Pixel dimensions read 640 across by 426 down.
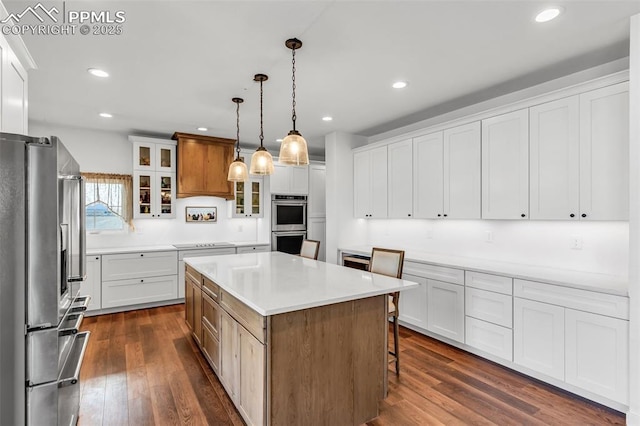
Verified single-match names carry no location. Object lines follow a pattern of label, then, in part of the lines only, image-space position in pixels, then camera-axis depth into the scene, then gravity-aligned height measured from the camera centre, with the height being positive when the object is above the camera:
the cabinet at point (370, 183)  4.52 +0.45
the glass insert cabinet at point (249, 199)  5.64 +0.25
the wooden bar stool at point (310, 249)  3.69 -0.42
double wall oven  5.91 -0.16
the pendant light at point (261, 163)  2.83 +0.44
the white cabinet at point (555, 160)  2.62 +0.46
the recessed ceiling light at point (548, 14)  1.98 +1.25
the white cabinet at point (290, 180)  5.92 +0.62
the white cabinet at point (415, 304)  3.57 -1.03
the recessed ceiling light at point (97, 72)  2.79 +1.23
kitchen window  4.74 +0.18
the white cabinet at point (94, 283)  4.25 -0.92
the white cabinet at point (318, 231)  6.19 -0.34
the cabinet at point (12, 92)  1.77 +0.73
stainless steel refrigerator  1.33 -0.28
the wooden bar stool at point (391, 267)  2.68 -0.47
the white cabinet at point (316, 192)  6.25 +0.42
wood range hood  5.00 +0.76
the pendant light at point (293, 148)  2.36 +0.49
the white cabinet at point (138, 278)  4.39 -0.91
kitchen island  1.80 -0.81
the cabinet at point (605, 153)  2.34 +0.46
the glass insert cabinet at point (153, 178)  4.85 +0.55
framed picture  5.45 -0.01
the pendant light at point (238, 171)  3.21 +0.42
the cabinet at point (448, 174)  3.41 +0.45
